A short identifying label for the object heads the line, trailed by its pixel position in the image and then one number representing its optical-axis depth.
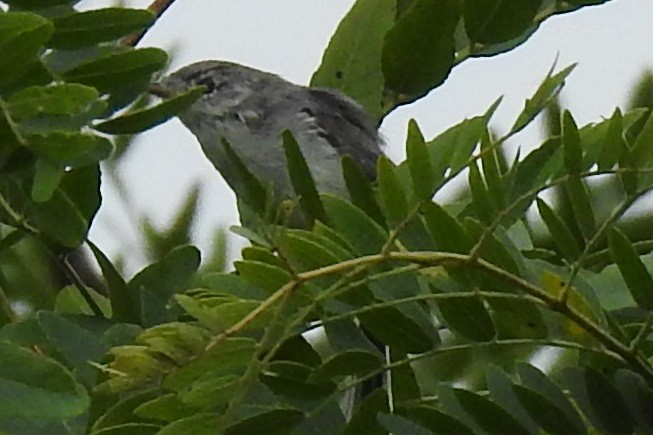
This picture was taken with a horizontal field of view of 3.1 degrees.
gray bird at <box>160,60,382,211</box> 3.43
